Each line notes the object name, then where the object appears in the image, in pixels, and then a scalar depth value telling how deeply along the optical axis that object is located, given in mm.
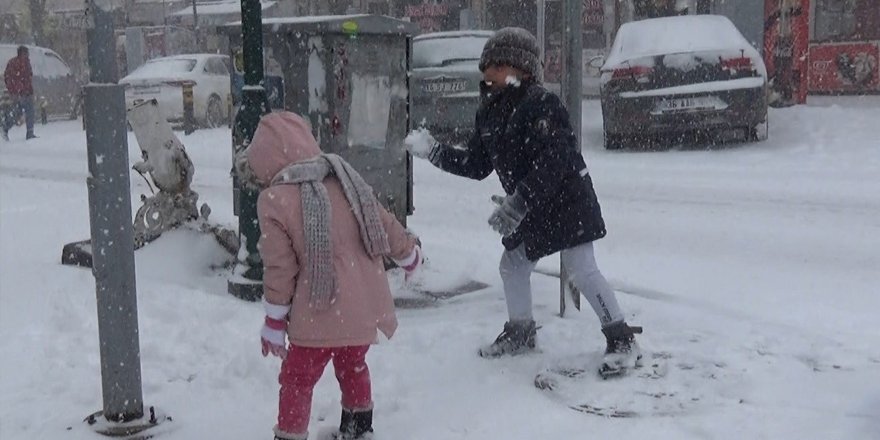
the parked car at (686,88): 10883
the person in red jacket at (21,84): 17394
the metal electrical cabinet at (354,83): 5527
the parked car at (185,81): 17359
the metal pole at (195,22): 30622
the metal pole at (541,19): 18581
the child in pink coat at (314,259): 3092
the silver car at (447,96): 11680
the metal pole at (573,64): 4871
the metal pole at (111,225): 3299
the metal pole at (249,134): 5062
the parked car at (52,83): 22125
